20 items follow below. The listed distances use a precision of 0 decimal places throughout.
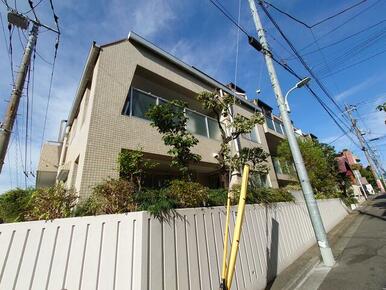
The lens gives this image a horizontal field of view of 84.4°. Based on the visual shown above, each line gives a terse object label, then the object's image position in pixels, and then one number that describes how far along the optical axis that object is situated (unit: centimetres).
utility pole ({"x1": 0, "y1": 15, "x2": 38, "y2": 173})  619
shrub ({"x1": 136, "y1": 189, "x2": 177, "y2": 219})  375
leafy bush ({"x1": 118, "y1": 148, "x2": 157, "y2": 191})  577
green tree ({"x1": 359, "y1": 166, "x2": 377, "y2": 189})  5512
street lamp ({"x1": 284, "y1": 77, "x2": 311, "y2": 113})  847
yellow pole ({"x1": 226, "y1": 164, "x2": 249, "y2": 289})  291
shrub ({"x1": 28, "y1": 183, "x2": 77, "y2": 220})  388
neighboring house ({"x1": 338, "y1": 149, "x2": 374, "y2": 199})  3503
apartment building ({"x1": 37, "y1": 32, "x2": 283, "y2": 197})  679
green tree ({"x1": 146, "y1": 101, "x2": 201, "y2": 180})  631
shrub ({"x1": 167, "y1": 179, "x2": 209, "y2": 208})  452
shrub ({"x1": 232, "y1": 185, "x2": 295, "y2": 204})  647
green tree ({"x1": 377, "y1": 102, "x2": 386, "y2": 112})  860
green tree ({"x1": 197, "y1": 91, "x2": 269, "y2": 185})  751
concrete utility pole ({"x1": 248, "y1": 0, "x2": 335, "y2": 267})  610
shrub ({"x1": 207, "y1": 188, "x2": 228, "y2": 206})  526
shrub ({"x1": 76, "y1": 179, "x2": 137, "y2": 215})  401
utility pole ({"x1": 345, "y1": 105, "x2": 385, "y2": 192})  2405
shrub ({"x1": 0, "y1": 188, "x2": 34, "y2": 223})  436
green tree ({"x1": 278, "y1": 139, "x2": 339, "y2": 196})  1548
